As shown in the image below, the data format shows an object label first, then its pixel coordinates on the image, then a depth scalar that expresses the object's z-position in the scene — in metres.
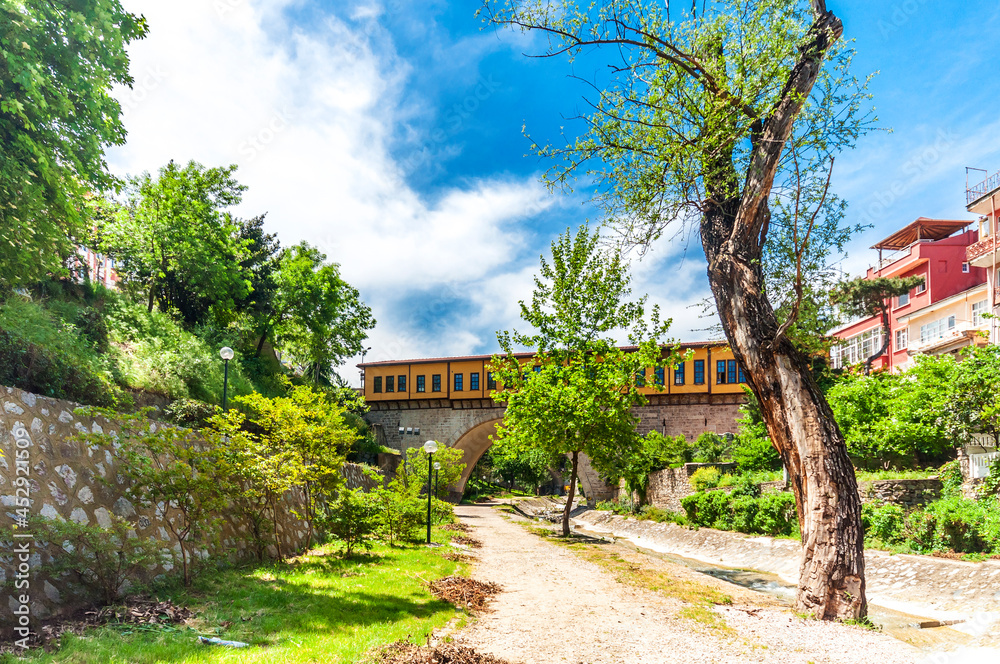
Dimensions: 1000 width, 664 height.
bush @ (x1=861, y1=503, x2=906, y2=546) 11.84
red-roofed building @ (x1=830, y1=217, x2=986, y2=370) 33.69
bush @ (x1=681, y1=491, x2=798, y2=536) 15.52
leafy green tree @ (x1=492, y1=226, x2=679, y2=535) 17.92
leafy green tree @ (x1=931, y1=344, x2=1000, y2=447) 11.73
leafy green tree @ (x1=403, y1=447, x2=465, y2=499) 20.37
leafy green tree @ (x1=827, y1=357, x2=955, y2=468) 14.54
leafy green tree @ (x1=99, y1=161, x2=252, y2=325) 16.22
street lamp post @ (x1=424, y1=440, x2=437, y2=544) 15.03
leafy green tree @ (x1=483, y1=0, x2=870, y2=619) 6.74
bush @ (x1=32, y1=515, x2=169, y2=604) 5.02
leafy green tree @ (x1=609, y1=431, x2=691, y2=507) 25.80
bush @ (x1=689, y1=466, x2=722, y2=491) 20.69
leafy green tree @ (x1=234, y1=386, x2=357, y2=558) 8.96
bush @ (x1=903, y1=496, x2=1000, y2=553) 10.07
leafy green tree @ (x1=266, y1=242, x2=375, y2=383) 24.69
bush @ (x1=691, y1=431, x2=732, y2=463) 27.27
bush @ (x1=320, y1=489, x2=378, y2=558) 10.66
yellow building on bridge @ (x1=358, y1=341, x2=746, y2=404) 35.53
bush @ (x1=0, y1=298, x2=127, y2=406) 6.84
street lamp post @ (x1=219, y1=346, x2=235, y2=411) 11.94
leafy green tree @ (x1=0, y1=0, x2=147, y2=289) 7.24
